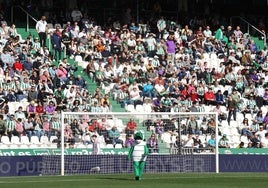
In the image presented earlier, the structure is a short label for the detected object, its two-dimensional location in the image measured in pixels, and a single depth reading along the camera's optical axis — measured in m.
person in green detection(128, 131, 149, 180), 33.28
